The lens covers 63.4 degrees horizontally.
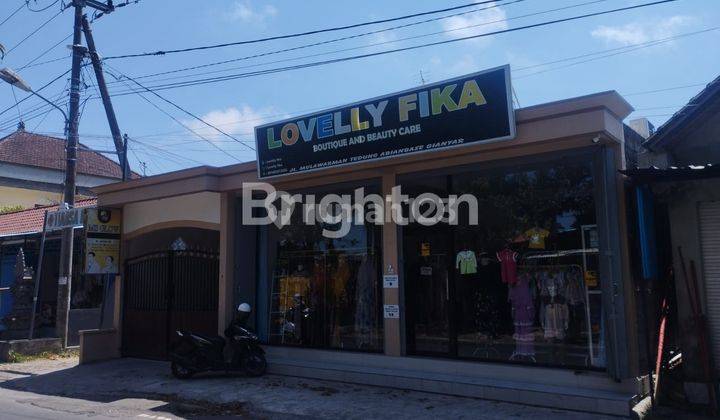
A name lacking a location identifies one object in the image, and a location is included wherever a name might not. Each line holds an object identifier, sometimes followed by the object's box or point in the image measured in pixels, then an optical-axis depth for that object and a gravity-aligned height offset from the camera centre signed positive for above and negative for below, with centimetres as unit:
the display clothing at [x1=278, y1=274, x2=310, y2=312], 1145 -7
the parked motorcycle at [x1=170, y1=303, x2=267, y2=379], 1016 -120
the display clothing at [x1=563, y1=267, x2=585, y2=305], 830 -12
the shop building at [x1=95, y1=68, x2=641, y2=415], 766 +33
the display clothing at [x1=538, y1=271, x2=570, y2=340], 847 -39
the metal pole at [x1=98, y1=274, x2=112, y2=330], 1405 -29
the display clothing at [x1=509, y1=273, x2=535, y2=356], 867 -51
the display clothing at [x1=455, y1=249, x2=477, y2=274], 919 +30
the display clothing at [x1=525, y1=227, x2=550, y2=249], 866 +64
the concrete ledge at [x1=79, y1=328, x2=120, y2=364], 1242 -122
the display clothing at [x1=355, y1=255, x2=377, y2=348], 1034 -34
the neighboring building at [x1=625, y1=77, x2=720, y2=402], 751 +74
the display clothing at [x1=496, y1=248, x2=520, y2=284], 884 +24
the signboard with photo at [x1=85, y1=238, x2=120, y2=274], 1277 +73
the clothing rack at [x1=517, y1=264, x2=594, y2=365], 802 -33
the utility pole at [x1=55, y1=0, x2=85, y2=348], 1395 +235
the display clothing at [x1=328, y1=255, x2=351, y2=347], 1084 -22
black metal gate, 1196 -27
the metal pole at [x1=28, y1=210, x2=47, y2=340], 1390 -13
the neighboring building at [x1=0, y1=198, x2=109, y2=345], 1680 +73
